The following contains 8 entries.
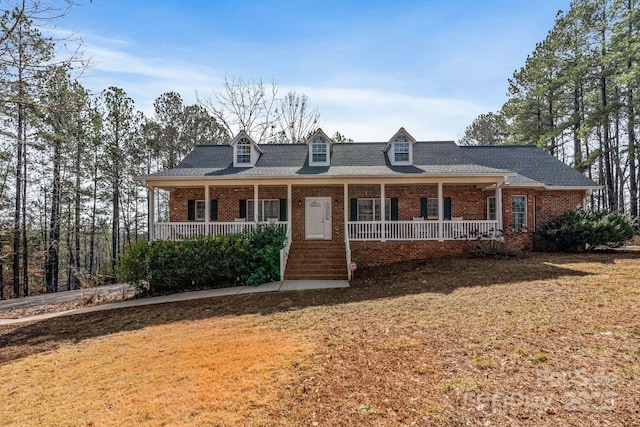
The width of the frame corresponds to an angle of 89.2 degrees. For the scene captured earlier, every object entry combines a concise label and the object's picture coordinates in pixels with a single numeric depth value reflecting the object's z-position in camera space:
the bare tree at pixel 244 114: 26.69
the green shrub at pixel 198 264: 11.27
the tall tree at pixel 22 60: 5.73
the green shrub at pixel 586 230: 13.30
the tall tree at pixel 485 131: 31.88
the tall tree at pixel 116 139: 21.59
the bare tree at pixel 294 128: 27.75
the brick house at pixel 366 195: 13.12
